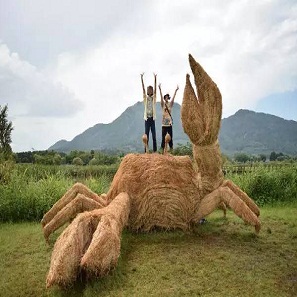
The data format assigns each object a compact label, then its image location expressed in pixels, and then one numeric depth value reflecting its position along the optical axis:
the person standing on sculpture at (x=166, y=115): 8.48
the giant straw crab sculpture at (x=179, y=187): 4.97
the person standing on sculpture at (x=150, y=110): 8.48
